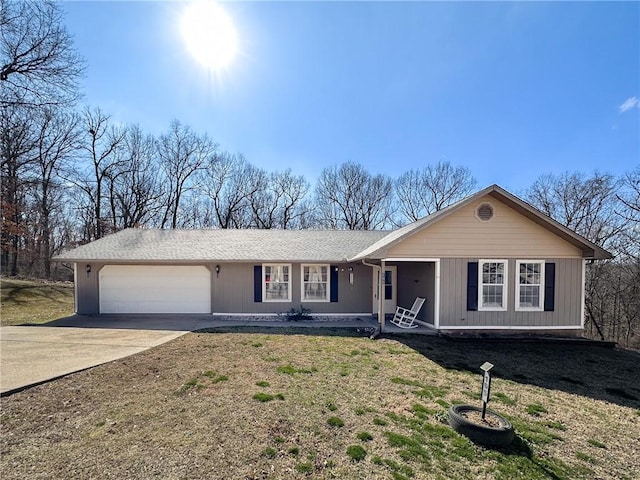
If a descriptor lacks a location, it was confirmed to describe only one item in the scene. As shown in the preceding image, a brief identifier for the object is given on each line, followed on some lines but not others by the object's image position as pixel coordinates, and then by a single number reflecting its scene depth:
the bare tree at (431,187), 28.58
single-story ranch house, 9.59
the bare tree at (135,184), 26.39
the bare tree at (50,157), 21.94
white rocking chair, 10.41
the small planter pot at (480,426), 3.57
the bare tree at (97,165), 25.06
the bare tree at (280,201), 30.64
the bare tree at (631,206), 15.27
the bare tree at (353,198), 30.20
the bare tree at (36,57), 13.35
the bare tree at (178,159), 28.05
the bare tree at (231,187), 29.83
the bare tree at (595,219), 16.80
